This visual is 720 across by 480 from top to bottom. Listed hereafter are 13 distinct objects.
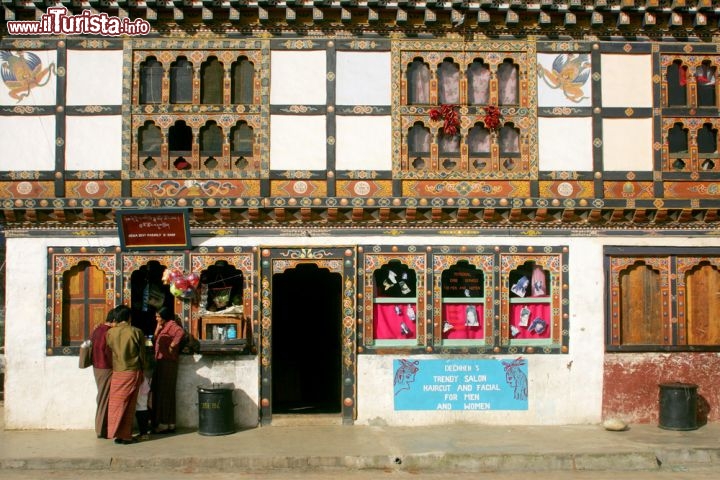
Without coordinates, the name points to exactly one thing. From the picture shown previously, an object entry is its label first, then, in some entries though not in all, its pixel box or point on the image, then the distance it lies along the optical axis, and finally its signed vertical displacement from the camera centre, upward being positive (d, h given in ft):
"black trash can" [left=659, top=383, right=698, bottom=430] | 46.37 -8.05
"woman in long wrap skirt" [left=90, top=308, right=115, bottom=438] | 44.47 -5.79
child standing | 45.06 -7.80
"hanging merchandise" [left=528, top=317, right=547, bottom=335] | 48.70 -4.00
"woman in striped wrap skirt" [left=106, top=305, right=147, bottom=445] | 43.21 -5.93
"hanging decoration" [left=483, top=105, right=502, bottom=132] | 48.24 +7.23
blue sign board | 47.65 -7.02
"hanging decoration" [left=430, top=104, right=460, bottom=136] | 48.06 +7.28
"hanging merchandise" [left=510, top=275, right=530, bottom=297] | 49.11 -1.90
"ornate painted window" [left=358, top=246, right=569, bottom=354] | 48.14 -2.62
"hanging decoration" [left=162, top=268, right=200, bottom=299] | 46.78 -1.40
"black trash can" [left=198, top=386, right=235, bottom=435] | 45.16 -7.85
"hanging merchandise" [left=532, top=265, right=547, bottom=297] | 49.11 -1.74
